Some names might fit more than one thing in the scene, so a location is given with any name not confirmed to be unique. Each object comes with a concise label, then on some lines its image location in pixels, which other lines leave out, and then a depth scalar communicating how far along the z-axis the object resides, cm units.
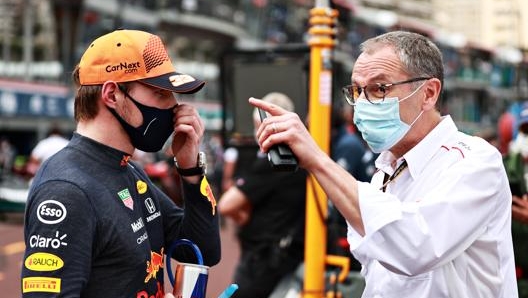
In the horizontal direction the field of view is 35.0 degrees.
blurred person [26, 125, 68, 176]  1130
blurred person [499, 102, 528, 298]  375
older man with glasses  221
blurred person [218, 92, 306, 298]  541
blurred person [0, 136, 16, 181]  2637
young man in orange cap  231
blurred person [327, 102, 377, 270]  605
